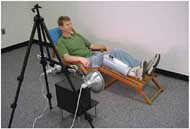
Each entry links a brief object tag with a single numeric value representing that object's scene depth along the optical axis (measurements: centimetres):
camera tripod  189
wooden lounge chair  266
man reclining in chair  271
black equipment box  220
